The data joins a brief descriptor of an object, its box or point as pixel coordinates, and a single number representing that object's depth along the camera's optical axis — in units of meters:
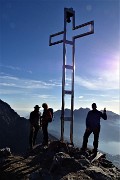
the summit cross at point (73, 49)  8.69
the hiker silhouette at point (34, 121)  9.01
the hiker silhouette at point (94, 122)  8.17
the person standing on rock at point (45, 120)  8.92
